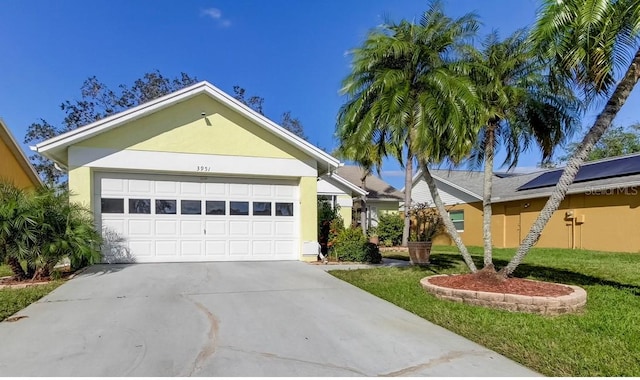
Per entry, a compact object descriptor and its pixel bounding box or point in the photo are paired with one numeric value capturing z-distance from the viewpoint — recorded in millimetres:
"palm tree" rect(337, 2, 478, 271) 7977
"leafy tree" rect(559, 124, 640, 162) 36781
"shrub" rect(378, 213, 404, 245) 22547
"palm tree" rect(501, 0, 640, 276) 6629
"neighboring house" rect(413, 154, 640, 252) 16047
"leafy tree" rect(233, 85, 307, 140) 34250
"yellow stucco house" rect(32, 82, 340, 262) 11055
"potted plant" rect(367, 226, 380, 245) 21922
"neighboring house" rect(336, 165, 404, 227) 25191
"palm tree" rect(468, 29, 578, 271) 8477
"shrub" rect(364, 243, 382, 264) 12727
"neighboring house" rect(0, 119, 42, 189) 16578
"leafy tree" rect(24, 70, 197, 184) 29859
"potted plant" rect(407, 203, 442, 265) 12320
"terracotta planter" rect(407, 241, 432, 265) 12301
